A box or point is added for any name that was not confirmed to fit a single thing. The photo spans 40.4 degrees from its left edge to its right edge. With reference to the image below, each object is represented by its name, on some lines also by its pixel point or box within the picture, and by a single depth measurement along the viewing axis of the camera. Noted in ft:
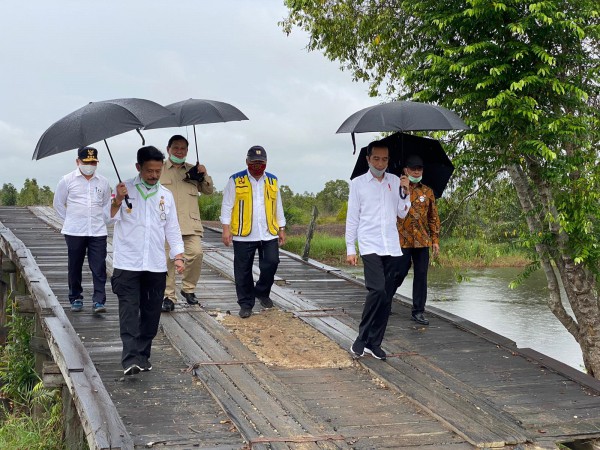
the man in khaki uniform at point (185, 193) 24.23
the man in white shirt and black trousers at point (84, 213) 24.57
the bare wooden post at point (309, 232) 41.78
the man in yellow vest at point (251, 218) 24.34
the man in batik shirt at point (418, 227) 23.73
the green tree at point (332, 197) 119.55
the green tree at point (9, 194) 96.48
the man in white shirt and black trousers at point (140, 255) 18.69
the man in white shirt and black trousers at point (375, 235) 20.56
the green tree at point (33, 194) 91.04
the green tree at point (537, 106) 29.43
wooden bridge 15.67
